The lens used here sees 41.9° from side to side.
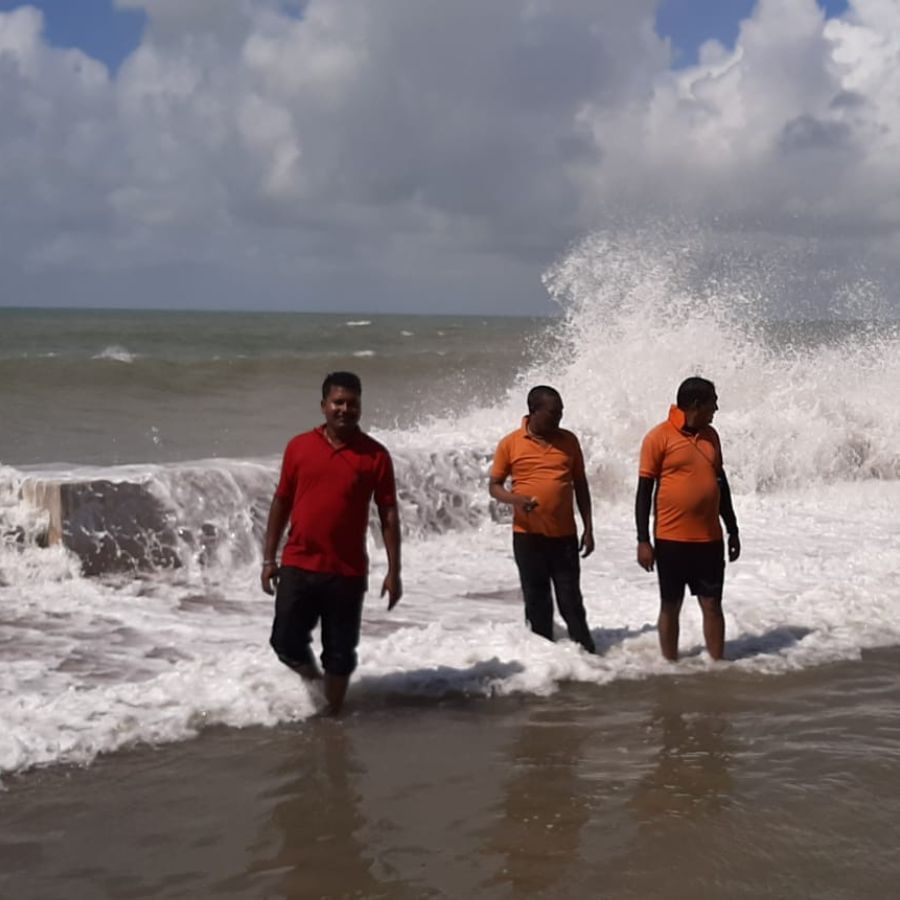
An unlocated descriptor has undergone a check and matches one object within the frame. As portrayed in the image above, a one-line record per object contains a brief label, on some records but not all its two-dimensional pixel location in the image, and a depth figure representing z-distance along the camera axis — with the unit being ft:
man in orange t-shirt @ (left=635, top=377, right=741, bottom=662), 19.61
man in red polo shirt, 16.33
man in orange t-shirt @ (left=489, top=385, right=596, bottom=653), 19.66
